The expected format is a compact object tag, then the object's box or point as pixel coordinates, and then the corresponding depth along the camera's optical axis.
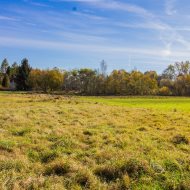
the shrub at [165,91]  78.60
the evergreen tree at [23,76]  96.15
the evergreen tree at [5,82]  106.71
